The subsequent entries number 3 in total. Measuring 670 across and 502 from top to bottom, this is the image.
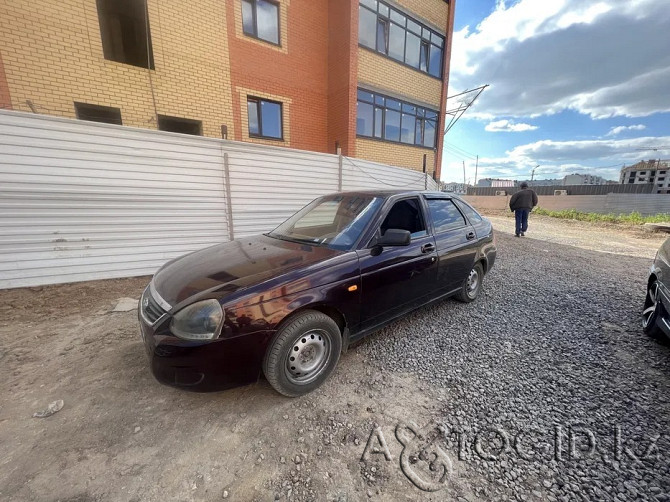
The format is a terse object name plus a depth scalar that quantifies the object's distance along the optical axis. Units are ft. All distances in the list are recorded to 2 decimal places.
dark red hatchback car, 6.36
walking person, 31.45
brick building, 18.42
